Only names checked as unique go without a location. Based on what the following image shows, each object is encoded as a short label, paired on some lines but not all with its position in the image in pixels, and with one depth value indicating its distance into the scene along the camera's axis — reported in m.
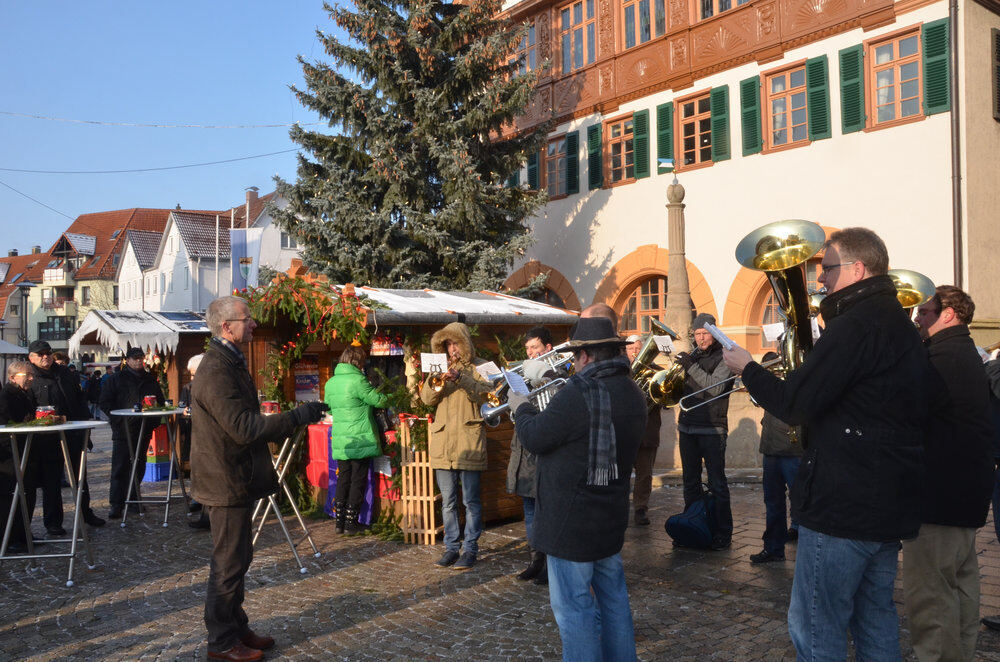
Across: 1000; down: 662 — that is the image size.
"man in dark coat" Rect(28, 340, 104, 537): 7.99
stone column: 13.41
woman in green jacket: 7.56
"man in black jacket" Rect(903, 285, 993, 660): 3.66
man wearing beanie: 6.86
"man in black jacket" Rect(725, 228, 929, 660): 2.92
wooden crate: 7.47
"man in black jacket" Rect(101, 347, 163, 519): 9.44
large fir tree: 15.84
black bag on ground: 6.75
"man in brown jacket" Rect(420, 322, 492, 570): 6.56
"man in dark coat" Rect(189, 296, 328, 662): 4.54
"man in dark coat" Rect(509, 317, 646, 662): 3.43
